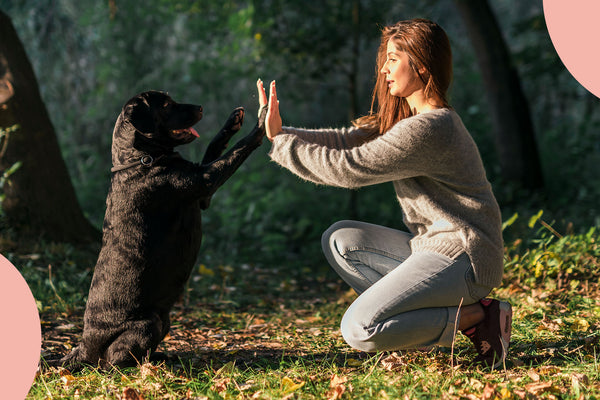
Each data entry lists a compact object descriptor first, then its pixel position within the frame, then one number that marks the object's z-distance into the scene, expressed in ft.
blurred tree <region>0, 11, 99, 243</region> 14.94
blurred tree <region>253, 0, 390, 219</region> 21.47
